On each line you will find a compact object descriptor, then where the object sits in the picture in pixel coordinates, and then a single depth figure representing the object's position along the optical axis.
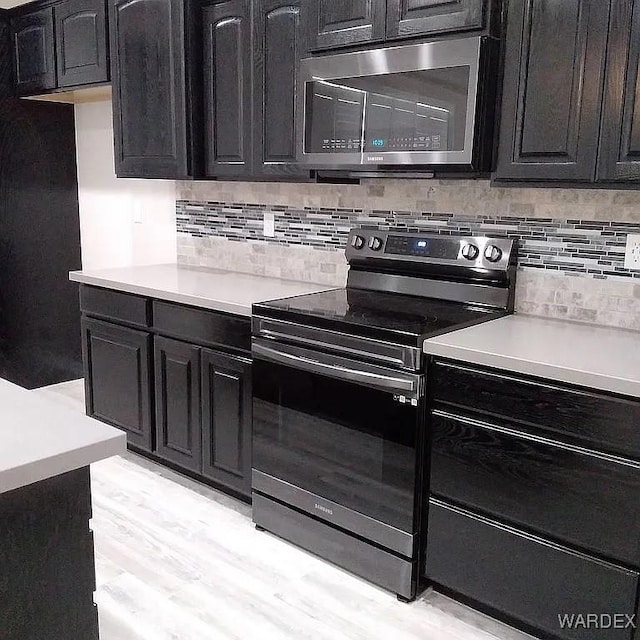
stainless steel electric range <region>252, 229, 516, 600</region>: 2.15
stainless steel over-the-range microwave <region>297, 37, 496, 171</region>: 2.16
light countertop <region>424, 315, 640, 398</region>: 1.75
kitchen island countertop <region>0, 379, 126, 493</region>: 1.09
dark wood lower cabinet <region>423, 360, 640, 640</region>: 1.77
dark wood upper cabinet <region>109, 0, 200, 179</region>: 2.99
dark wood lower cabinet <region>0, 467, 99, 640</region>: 1.17
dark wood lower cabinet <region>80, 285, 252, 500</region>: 2.71
